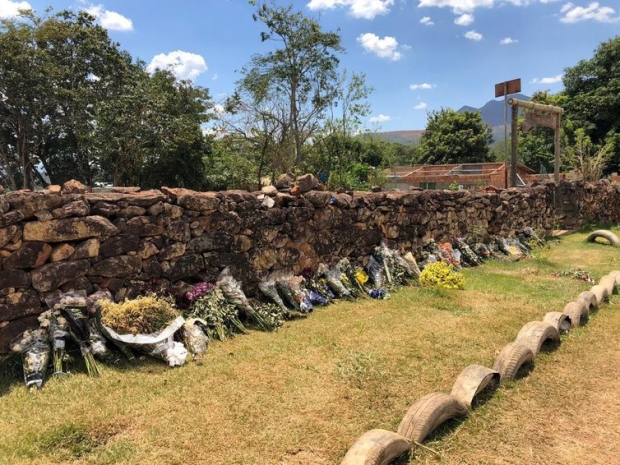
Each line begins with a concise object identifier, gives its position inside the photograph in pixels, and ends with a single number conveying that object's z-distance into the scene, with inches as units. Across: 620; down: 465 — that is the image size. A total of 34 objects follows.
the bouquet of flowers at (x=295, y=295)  226.4
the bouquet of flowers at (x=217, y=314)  188.1
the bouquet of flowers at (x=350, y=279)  261.0
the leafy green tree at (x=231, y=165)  709.6
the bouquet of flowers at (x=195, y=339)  168.4
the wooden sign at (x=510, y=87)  506.9
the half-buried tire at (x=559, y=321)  191.9
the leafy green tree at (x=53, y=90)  652.7
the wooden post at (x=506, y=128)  504.2
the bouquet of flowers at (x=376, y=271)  276.8
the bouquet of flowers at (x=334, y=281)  255.1
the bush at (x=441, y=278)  276.4
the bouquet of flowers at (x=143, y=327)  157.9
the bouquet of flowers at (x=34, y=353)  137.7
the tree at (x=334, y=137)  758.5
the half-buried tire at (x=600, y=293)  238.4
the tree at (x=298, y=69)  740.6
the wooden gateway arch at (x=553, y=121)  546.9
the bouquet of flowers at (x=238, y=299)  202.2
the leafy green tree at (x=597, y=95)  1096.8
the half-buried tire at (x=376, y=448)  98.9
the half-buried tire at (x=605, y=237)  459.5
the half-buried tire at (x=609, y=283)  254.5
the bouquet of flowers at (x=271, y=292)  220.8
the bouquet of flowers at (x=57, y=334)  145.8
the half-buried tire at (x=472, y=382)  132.6
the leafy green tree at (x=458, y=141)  1355.8
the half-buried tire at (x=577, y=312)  204.5
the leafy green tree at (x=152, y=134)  664.4
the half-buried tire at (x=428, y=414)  113.6
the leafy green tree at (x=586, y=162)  697.0
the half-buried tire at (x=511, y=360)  149.4
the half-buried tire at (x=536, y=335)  169.5
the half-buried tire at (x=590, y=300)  222.3
